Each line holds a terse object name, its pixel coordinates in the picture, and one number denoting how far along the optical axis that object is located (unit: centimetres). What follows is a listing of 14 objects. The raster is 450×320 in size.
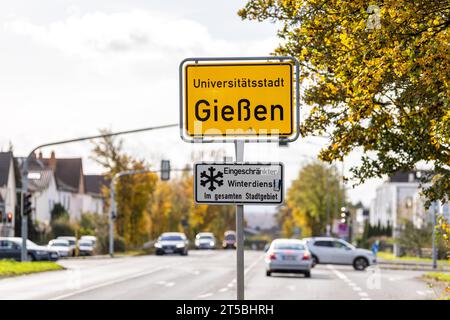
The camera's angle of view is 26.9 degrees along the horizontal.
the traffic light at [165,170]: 5725
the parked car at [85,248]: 6575
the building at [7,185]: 7429
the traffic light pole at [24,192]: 3844
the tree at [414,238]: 6122
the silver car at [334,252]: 4430
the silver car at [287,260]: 3406
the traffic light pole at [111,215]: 6031
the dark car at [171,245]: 6594
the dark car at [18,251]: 4725
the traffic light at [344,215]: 6521
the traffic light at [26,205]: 3890
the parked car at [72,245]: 6359
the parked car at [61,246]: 6118
